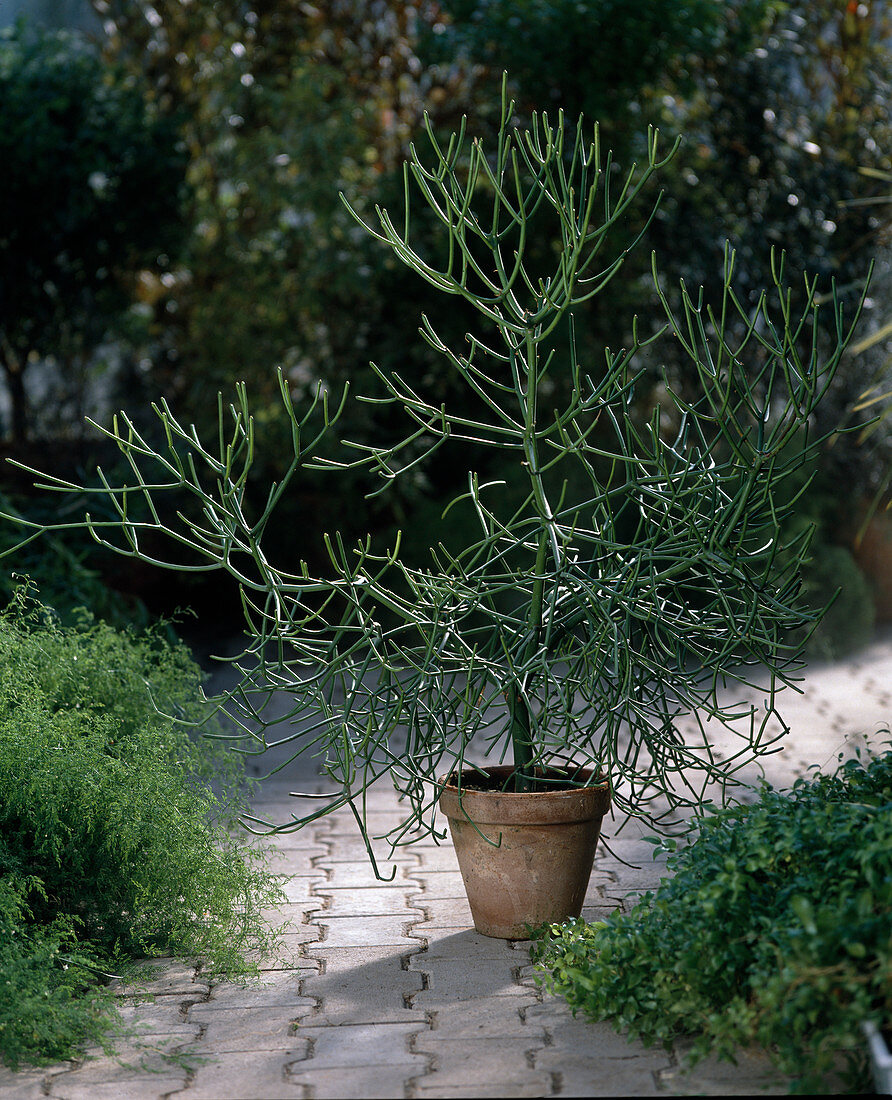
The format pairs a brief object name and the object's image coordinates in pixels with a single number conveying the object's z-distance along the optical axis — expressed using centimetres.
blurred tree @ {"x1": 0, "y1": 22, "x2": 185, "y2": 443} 658
